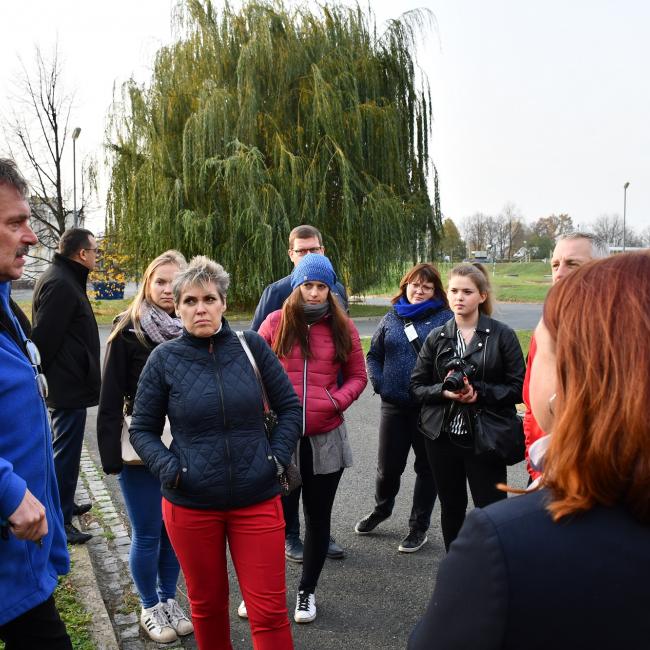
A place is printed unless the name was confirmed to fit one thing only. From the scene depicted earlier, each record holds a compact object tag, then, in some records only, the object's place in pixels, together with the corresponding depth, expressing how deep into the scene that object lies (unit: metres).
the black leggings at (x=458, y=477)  3.57
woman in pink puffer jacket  3.51
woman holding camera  3.57
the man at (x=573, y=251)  3.39
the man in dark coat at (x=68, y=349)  4.34
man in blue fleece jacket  1.88
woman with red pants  2.66
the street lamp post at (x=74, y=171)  22.56
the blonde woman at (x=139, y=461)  3.26
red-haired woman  1.04
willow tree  18.02
